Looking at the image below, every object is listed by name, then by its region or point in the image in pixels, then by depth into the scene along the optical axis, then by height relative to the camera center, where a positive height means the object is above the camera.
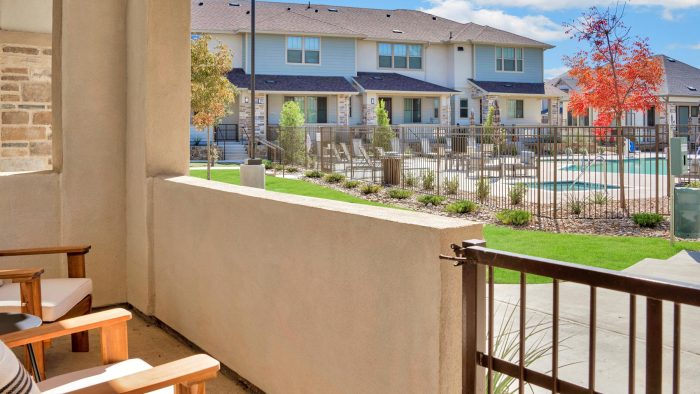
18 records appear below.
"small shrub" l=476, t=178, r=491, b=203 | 14.99 -0.46
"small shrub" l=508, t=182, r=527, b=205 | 14.24 -0.51
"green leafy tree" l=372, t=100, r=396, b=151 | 23.64 +1.19
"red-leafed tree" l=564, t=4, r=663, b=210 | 17.20 +2.99
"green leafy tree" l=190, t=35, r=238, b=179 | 19.70 +2.69
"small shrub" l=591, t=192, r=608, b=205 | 13.80 -0.61
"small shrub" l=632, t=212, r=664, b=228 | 11.59 -0.86
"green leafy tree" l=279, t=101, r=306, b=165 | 24.98 +1.01
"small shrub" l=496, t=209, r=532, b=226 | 12.18 -0.86
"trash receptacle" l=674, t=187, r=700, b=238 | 10.66 -0.68
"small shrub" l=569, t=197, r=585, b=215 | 12.98 -0.71
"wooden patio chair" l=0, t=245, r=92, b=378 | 4.31 -0.81
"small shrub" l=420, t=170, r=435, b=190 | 17.27 -0.27
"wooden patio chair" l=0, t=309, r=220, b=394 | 2.07 -0.77
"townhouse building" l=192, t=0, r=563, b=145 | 33.69 +5.67
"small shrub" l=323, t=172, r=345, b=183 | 19.38 -0.21
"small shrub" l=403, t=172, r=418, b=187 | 18.05 -0.28
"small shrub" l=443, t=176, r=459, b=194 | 16.14 -0.38
